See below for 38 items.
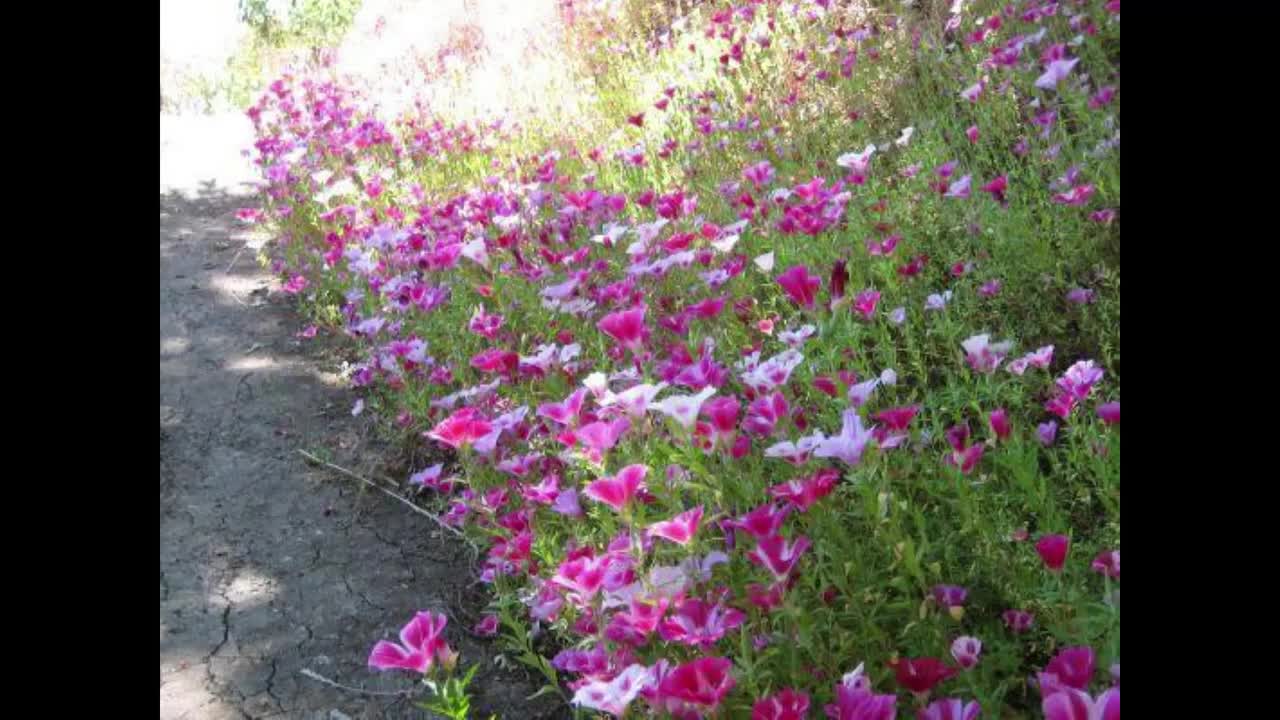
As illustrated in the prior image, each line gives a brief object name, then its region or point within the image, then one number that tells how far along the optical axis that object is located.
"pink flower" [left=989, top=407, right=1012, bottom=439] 1.93
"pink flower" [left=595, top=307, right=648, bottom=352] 2.25
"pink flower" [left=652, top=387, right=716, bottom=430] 1.73
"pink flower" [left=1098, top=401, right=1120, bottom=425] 1.66
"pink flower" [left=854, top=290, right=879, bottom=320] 2.43
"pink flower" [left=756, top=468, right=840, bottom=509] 1.64
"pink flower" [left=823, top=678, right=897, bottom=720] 1.29
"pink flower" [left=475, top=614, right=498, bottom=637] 2.44
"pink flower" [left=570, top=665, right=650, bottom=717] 1.38
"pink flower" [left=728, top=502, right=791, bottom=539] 1.58
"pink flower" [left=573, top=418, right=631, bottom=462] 1.83
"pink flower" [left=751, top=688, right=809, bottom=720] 1.33
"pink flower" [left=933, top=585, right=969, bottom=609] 1.66
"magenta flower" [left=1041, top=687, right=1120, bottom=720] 1.03
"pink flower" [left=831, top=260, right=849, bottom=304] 2.12
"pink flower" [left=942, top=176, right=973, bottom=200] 2.86
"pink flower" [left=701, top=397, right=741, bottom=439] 1.85
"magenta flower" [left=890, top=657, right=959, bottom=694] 1.38
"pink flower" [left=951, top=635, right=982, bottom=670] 1.54
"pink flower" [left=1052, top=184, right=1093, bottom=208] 2.67
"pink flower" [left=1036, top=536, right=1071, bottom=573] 1.46
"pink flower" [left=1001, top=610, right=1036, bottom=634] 1.70
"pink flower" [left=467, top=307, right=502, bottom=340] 2.90
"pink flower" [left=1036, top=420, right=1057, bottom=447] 2.00
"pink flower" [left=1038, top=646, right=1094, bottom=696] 1.20
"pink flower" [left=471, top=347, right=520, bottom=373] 2.45
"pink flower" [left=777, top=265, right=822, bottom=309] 2.04
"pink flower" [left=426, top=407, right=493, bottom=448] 1.99
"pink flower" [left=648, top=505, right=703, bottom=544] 1.61
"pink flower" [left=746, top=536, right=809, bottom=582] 1.56
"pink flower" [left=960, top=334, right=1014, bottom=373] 2.15
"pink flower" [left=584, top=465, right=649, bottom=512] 1.64
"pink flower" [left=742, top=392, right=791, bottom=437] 1.83
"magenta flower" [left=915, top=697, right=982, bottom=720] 1.27
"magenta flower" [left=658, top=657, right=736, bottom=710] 1.36
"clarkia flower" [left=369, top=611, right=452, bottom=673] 1.51
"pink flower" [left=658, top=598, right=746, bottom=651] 1.59
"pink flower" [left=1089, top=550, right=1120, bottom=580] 1.42
